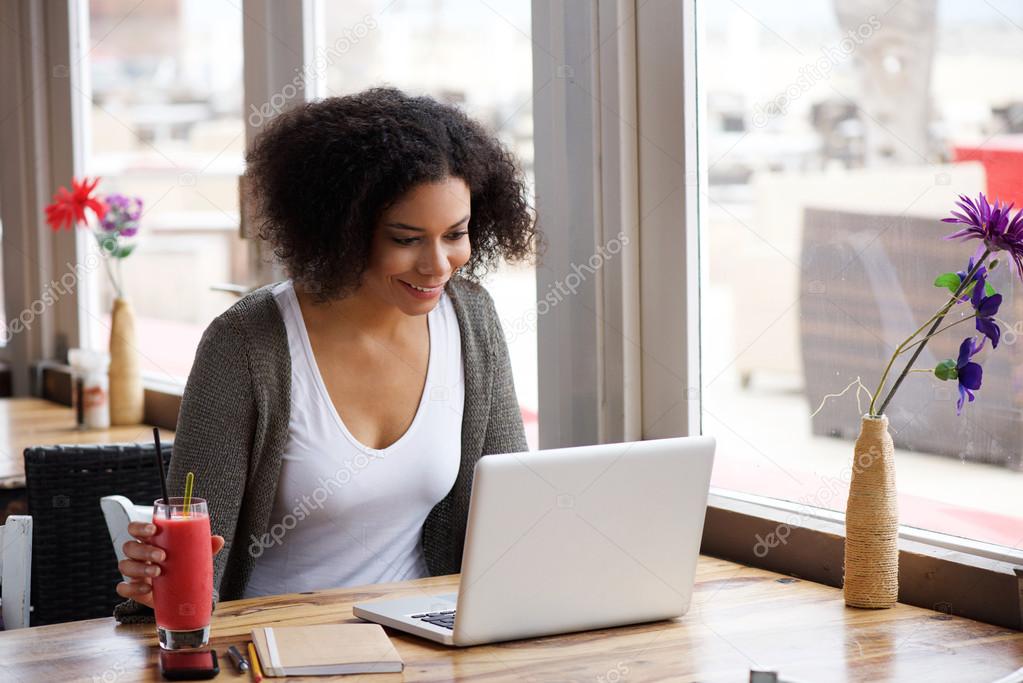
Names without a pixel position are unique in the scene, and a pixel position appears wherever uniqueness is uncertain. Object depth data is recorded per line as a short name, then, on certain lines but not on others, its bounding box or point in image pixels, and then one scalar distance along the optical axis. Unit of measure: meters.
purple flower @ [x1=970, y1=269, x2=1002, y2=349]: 4.75
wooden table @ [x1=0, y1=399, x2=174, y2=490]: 6.14
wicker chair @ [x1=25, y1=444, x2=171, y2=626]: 5.37
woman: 5.08
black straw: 4.62
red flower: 6.86
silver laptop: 4.67
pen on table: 4.57
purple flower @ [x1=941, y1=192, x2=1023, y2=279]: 4.71
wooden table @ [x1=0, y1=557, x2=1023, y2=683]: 4.59
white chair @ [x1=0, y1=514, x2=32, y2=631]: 4.97
